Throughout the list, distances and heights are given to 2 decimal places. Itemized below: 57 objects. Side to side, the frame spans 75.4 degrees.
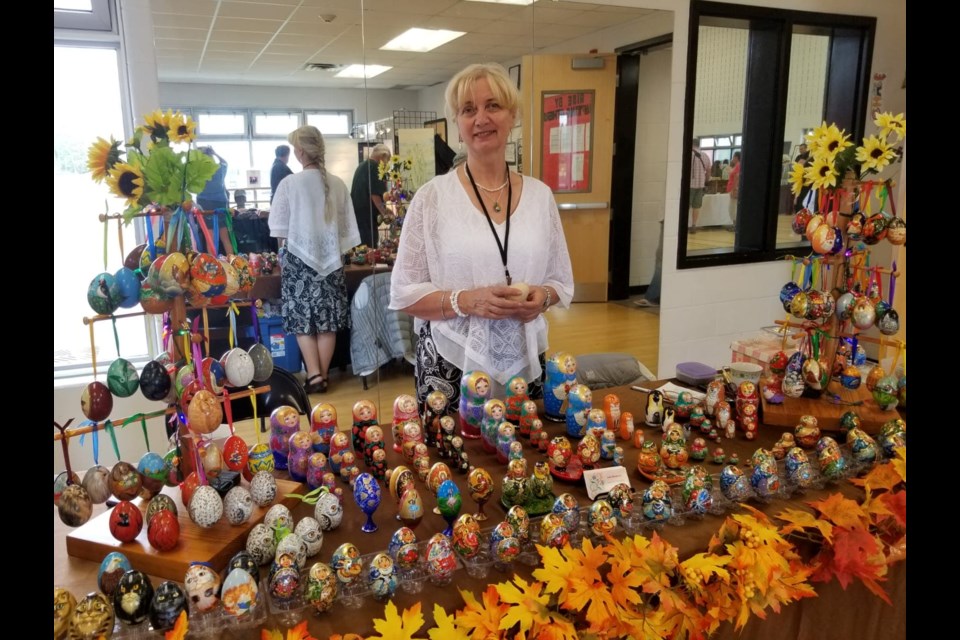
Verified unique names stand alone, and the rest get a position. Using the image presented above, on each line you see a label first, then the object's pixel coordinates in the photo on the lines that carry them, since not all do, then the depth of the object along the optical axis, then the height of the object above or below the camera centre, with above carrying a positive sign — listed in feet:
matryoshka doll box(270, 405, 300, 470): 4.03 -1.44
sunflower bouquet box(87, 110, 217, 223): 3.11 +0.19
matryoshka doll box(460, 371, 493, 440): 4.57 -1.42
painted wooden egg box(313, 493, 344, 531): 3.41 -1.66
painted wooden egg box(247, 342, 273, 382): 3.68 -0.93
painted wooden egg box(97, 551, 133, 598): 2.83 -1.67
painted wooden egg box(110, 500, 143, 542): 3.21 -1.64
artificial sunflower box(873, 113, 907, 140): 4.56 +0.63
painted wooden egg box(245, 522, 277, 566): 3.13 -1.70
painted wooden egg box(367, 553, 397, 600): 2.92 -1.73
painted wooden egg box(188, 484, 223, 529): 3.22 -1.57
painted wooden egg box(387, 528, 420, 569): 3.02 -1.66
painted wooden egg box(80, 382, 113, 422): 3.34 -1.06
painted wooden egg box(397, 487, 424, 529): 3.40 -1.64
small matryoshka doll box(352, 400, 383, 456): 4.15 -1.43
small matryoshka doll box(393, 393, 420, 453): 4.34 -1.45
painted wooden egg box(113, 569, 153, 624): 2.64 -1.67
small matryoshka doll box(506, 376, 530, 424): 4.60 -1.41
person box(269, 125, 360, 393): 10.59 -0.79
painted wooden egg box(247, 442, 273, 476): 3.67 -1.49
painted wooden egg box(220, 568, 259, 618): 2.73 -1.70
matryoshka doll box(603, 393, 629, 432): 4.71 -1.53
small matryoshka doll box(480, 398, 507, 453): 4.27 -1.45
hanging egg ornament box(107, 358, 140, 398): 3.34 -0.94
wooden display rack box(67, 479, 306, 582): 3.08 -1.75
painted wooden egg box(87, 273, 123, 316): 3.17 -0.46
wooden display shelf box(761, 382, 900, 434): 4.86 -1.59
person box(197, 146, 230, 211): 8.32 +0.09
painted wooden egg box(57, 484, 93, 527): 3.09 -1.50
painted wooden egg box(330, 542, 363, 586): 2.92 -1.68
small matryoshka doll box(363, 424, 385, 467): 4.02 -1.51
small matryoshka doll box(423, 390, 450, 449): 4.37 -1.46
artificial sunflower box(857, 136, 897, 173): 4.75 +0.43
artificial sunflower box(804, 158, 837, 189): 4.94 +0.28
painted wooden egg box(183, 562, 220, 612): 2.74 -1.68
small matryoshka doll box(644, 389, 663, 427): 4.93 -1.59
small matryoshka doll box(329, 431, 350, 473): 3.97 -1.54
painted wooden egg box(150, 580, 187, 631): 2.64 -1.70
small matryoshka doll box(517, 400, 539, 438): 4.53 -1.50
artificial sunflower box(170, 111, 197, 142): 3.19 +0.38
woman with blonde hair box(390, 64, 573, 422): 5.29 -0.51
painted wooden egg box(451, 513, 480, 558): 3.12 -1.65
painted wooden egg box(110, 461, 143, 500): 3.30 -1.47
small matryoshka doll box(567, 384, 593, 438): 4.57 -1.47
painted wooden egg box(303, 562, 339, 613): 2.81 -1.72
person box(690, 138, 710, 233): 12.14 +0.60
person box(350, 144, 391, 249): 10.71 +0.29
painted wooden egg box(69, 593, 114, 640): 2.50 -1.68
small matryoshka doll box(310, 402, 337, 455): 4.04 -1.44
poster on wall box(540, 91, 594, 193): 11.92 +1.28
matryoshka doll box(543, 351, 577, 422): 4.85 -1.35
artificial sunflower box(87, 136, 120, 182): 3.08 +0.21
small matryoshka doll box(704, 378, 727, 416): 4.93 -1.47
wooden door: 11.72 +1.28
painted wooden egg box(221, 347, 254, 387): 3.52 -0.92
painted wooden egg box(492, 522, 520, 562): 3.14 -1.69
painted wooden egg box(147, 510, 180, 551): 3.11 -1.63
